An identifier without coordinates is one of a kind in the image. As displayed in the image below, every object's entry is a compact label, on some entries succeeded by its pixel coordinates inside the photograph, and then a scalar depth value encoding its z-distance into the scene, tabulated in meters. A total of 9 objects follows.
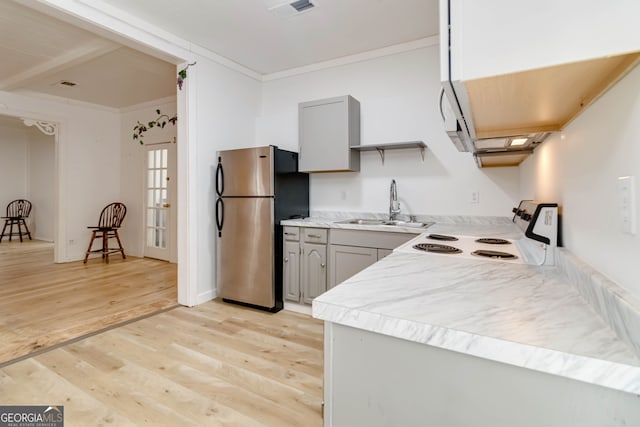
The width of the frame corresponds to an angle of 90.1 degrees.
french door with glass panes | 5.21
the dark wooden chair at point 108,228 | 5.30
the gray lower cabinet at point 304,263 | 3.00
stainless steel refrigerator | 3.06
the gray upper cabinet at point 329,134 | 3.17
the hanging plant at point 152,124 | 5.17
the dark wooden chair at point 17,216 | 7.33
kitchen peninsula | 0.55
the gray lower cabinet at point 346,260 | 2.79
